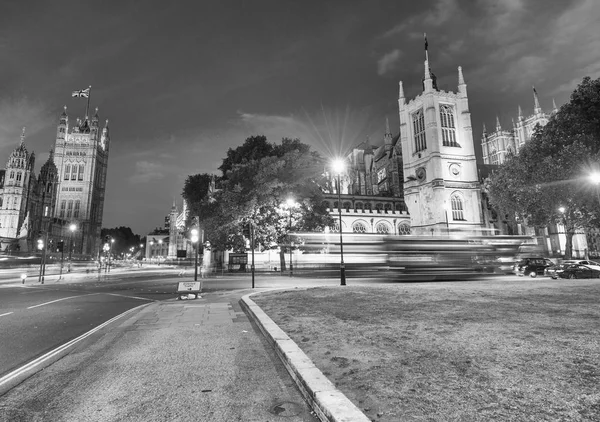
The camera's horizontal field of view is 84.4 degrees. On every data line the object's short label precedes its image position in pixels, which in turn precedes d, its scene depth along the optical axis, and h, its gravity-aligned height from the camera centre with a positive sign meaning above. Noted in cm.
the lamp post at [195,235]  2262 +162
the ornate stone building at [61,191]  9012 +2274
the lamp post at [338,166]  2202 +591
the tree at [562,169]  3067 +839
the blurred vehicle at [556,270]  2425 -150
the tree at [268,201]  3316 +580
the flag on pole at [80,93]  9050 +4553
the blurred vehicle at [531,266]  2775 -130
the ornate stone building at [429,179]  6631 +1555
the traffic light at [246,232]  2159 +159
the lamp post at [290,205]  3372 +540
